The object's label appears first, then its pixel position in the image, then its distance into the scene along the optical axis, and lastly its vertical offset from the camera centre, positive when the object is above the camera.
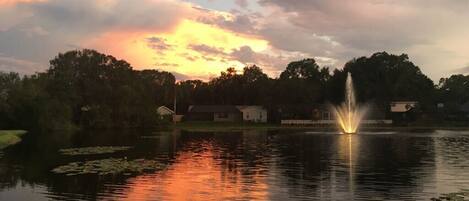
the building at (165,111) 142.61 +3.23
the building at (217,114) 143.62 +2.34
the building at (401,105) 133.20 +4.22
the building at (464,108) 127.08 +3.29
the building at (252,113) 141.88 +2.53
